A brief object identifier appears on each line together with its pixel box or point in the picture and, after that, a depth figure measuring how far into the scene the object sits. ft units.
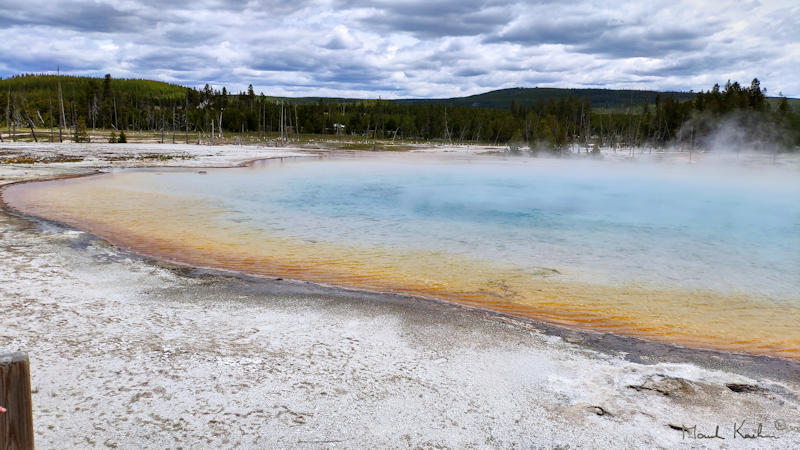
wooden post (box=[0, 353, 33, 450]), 7.02
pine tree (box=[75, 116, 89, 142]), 148.44
